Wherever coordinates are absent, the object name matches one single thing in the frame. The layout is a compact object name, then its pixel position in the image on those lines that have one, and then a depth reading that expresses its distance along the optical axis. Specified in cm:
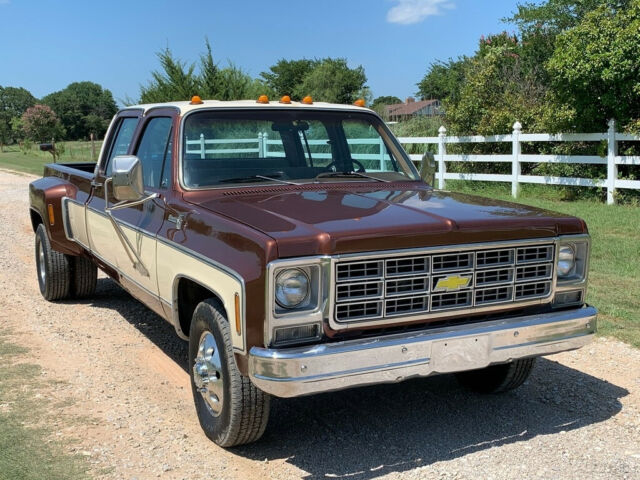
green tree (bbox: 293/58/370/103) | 6303
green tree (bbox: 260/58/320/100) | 8700
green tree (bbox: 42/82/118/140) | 9406
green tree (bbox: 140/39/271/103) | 2511
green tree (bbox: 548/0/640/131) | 1302
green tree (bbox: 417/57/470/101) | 2722
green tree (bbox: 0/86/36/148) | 11731
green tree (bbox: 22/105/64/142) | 6309
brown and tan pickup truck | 348
